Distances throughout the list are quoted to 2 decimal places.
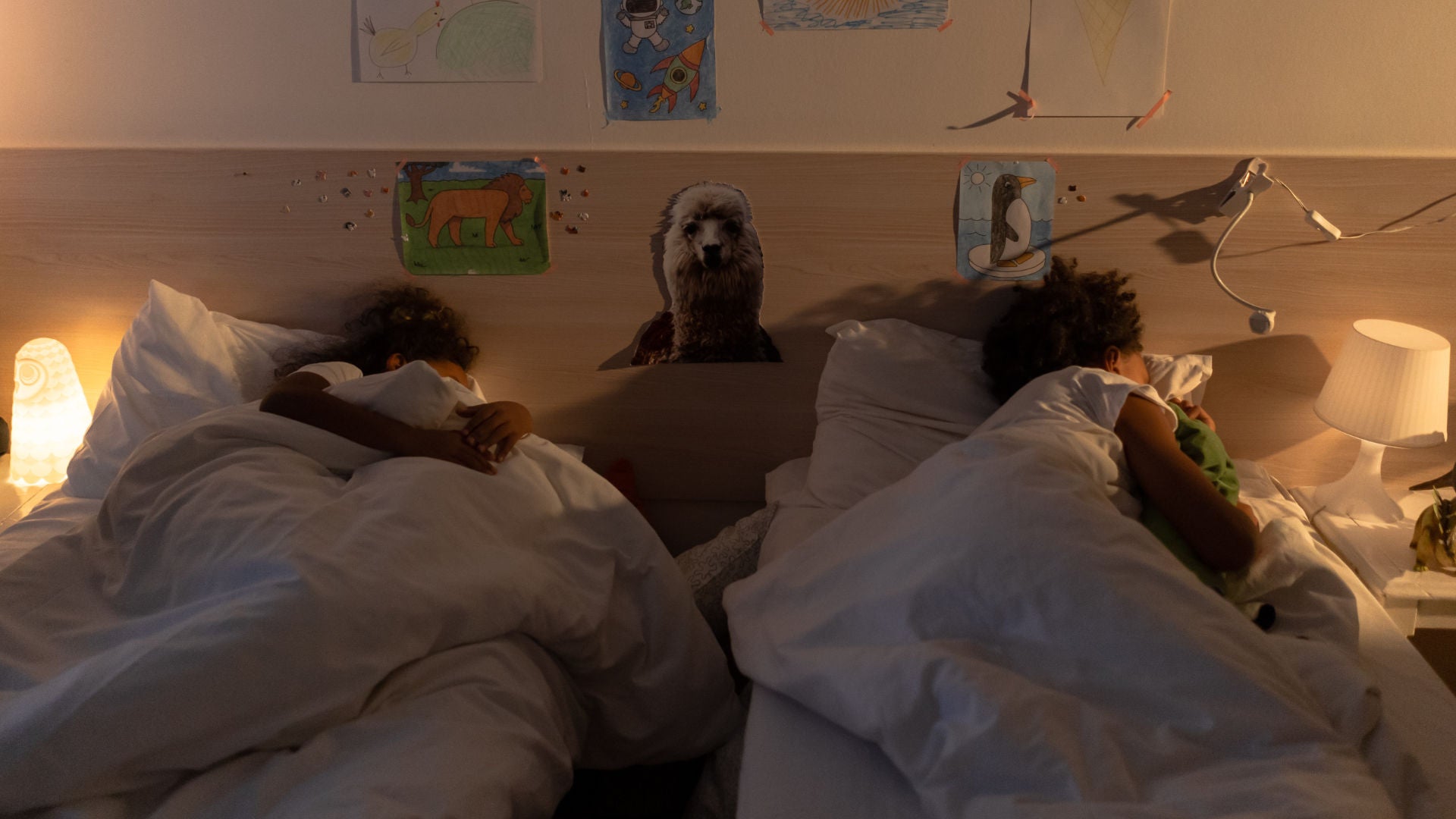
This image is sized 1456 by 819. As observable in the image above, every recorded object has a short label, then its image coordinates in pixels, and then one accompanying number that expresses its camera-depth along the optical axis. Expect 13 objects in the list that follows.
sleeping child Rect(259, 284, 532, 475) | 1.45
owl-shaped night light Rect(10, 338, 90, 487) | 1.76
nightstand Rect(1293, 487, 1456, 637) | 1.45
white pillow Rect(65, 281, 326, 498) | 1.68
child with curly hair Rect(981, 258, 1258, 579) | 1.28
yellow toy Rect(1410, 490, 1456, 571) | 1.47
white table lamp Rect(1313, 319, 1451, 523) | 1.52
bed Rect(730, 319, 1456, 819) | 0.91
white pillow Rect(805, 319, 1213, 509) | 1.60
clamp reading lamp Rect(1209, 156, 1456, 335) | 1.56
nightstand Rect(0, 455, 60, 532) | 1.72
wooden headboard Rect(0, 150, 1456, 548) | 1.63
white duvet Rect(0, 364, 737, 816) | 0.90
